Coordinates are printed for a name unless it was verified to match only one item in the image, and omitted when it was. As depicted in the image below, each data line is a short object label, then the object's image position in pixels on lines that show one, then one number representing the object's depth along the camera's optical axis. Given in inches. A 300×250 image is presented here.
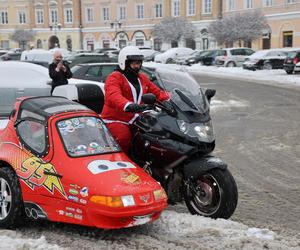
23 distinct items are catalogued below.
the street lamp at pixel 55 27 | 2979.8
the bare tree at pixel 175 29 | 2289.6
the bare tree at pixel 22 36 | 2940.5
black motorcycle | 213.2
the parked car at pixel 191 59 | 1705.2
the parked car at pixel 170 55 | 1772.9
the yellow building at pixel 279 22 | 1855.3
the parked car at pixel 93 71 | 668.1
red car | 187.8
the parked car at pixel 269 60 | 1327.5
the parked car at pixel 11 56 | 1295.9
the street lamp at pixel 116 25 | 2711.6
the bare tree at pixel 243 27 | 1820.9
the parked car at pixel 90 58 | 955.3
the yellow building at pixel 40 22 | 2987.2
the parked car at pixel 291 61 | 1157.7
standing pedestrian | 448.8
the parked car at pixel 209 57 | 1615.0
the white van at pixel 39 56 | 927.0
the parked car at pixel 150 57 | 1856.9
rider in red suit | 230.4
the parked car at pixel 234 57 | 1526.8
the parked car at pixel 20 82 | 470.6
